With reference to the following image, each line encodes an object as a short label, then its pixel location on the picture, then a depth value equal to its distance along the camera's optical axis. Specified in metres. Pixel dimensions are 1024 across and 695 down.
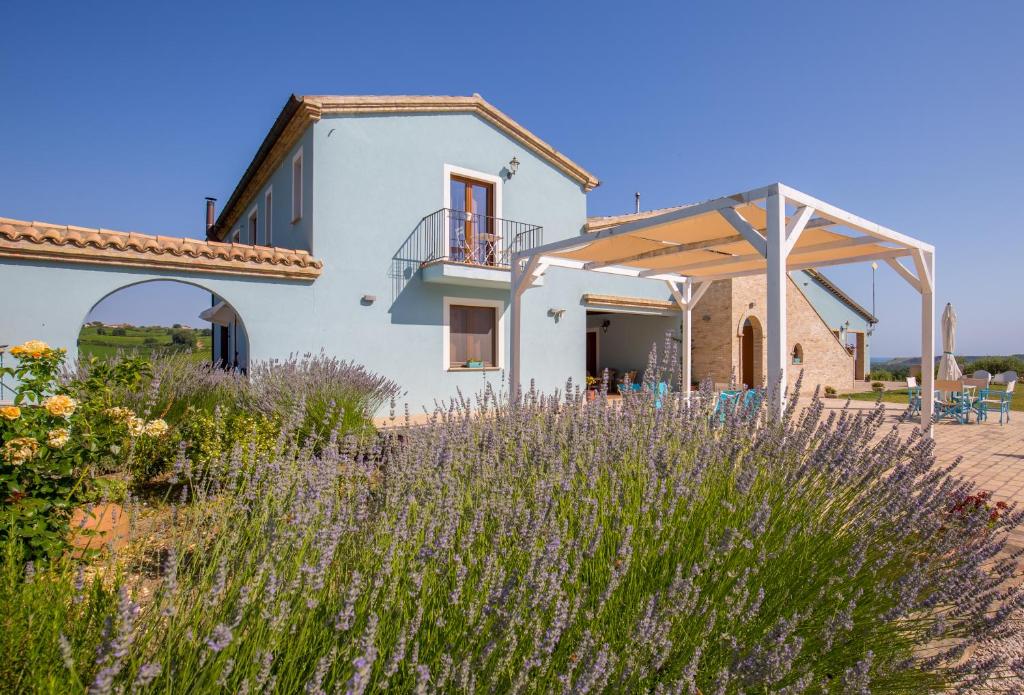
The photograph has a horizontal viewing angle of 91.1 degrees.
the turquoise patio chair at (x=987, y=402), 10.41
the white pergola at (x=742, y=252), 4.90
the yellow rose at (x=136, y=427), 2.94
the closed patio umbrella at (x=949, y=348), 11.32
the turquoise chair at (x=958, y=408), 10.66
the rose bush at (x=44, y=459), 2.28
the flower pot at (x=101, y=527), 2.80
